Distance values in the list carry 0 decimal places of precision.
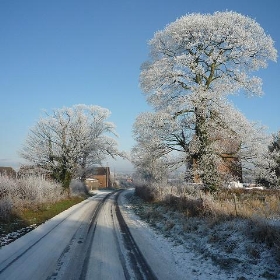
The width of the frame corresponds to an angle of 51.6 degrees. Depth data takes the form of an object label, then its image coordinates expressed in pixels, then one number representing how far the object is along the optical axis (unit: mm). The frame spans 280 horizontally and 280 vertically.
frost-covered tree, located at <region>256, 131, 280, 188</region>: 15875
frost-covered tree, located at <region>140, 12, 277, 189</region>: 15812
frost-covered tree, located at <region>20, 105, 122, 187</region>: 33938
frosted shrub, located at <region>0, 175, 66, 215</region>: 18784
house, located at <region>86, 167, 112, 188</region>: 95188
